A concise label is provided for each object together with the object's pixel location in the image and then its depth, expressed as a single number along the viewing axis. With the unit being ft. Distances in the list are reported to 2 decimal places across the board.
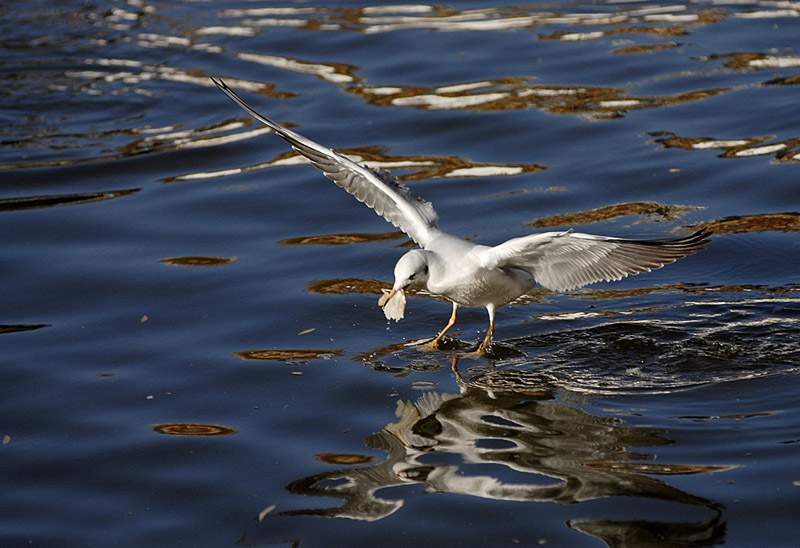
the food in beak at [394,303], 38.40
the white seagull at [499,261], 37.81
